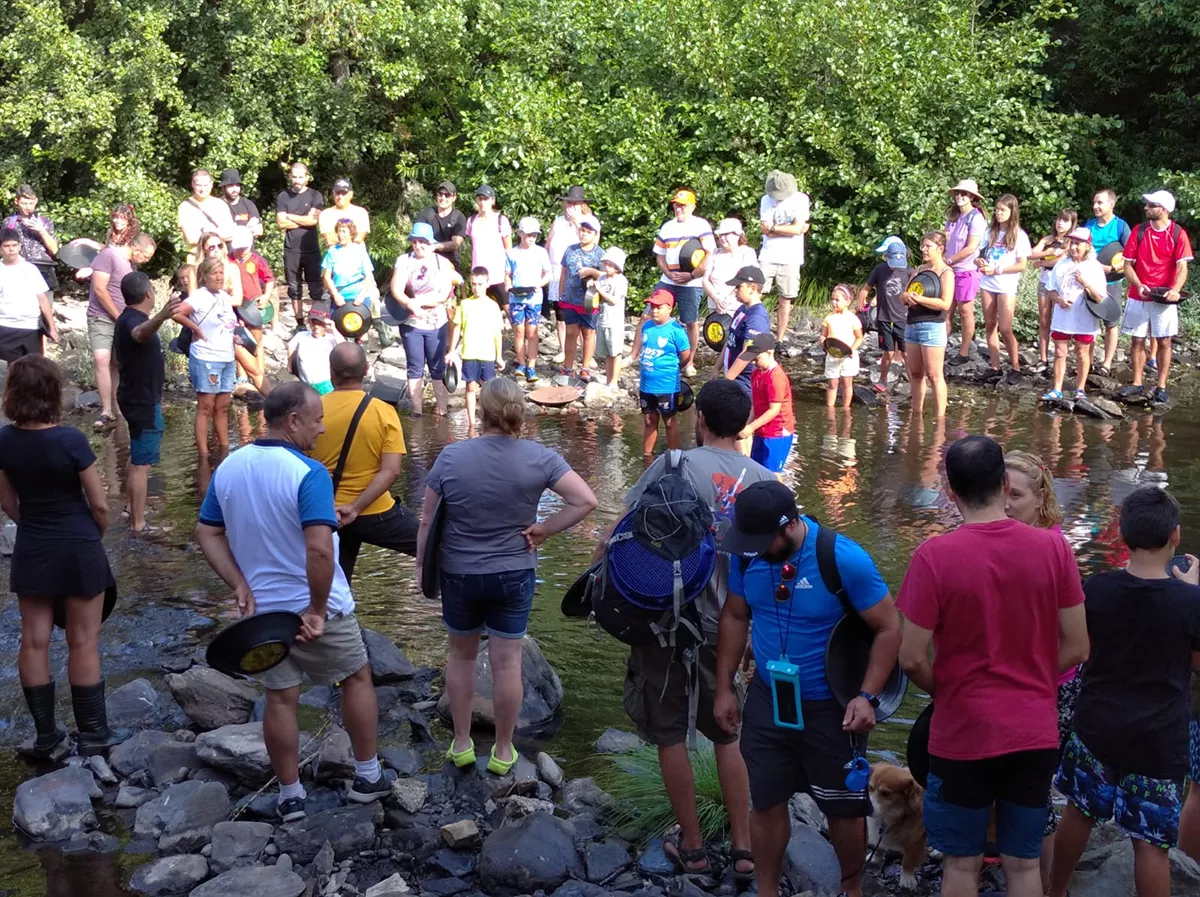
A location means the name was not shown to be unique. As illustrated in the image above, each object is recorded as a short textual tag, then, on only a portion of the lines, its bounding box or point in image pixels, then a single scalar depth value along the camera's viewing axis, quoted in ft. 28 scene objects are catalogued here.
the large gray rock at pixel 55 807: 17.71
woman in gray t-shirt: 18.62
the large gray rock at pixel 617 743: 20.42
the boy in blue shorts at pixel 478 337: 41.52
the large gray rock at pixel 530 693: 21.03
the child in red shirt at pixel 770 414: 29.84
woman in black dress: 19.52
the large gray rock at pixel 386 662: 22.90
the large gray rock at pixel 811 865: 16.70
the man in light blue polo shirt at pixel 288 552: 17.44
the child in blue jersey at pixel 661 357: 35.65
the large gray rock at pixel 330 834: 17.39
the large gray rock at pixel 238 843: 17.08
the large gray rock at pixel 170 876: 16.49
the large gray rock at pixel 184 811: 17.81
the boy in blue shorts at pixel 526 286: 50.90
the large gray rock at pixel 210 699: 21.25
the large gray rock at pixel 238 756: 19.16
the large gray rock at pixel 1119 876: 15.87
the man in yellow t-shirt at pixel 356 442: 21.80
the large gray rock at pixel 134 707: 21.42
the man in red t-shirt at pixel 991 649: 13.35
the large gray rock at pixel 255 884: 16.02
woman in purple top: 48.26
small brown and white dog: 16.52
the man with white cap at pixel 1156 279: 45.65
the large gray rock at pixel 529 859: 16.57
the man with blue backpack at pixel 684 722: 16.79
